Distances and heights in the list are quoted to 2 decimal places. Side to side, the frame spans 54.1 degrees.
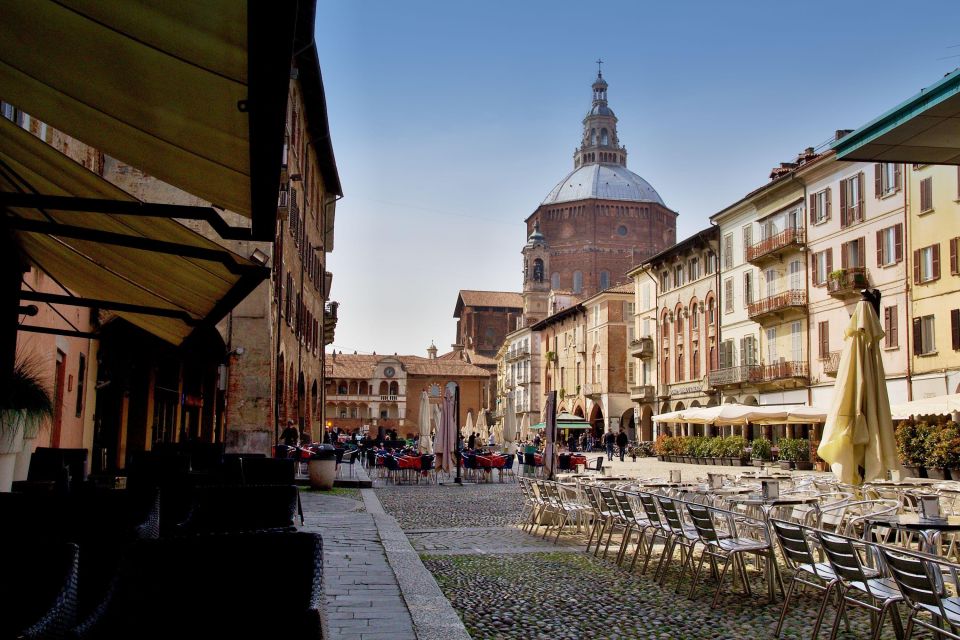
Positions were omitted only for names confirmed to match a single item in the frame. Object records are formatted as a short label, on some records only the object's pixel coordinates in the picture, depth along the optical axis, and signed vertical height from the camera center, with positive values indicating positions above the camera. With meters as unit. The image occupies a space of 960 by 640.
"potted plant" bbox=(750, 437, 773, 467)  35.69 -0.75
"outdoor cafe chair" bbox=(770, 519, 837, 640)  6.55 -0.89
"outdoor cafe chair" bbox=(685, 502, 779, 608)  7.85 -0.97
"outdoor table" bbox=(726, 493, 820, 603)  9.42 -0.74
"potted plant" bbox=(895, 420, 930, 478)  26.05 -0.39
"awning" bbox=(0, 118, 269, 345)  4.66 +1.03
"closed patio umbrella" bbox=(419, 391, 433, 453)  31.09 +0.05
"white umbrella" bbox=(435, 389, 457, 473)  25.44 -0.30
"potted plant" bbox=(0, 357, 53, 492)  5.96 +0.06
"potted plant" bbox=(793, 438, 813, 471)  33.47 -0.83
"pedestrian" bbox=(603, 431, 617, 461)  46.29 -0.63
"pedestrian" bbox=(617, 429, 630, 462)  44.62 -0.56
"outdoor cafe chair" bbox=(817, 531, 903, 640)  5.88 -0.96
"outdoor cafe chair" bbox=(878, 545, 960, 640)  4.98 -0.83
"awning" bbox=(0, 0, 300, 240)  2.66 +1.16
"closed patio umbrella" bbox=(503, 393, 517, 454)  36.26 -0.05
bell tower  97.44 +15.67
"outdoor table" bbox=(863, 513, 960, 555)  6.80 -0.74
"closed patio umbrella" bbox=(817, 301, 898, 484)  10.97 +0.22
